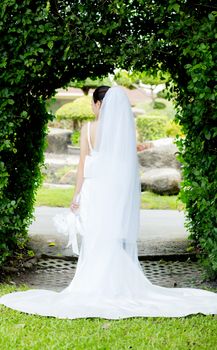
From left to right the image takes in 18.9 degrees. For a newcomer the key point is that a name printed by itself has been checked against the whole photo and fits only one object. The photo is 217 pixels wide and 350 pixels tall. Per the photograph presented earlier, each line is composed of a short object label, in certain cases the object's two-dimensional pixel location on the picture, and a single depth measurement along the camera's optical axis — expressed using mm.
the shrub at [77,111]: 25141
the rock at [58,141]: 22047
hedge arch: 6363
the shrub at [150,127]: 24703
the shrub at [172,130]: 22812
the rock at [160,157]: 17781
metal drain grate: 7301
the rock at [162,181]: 15891
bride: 6352
